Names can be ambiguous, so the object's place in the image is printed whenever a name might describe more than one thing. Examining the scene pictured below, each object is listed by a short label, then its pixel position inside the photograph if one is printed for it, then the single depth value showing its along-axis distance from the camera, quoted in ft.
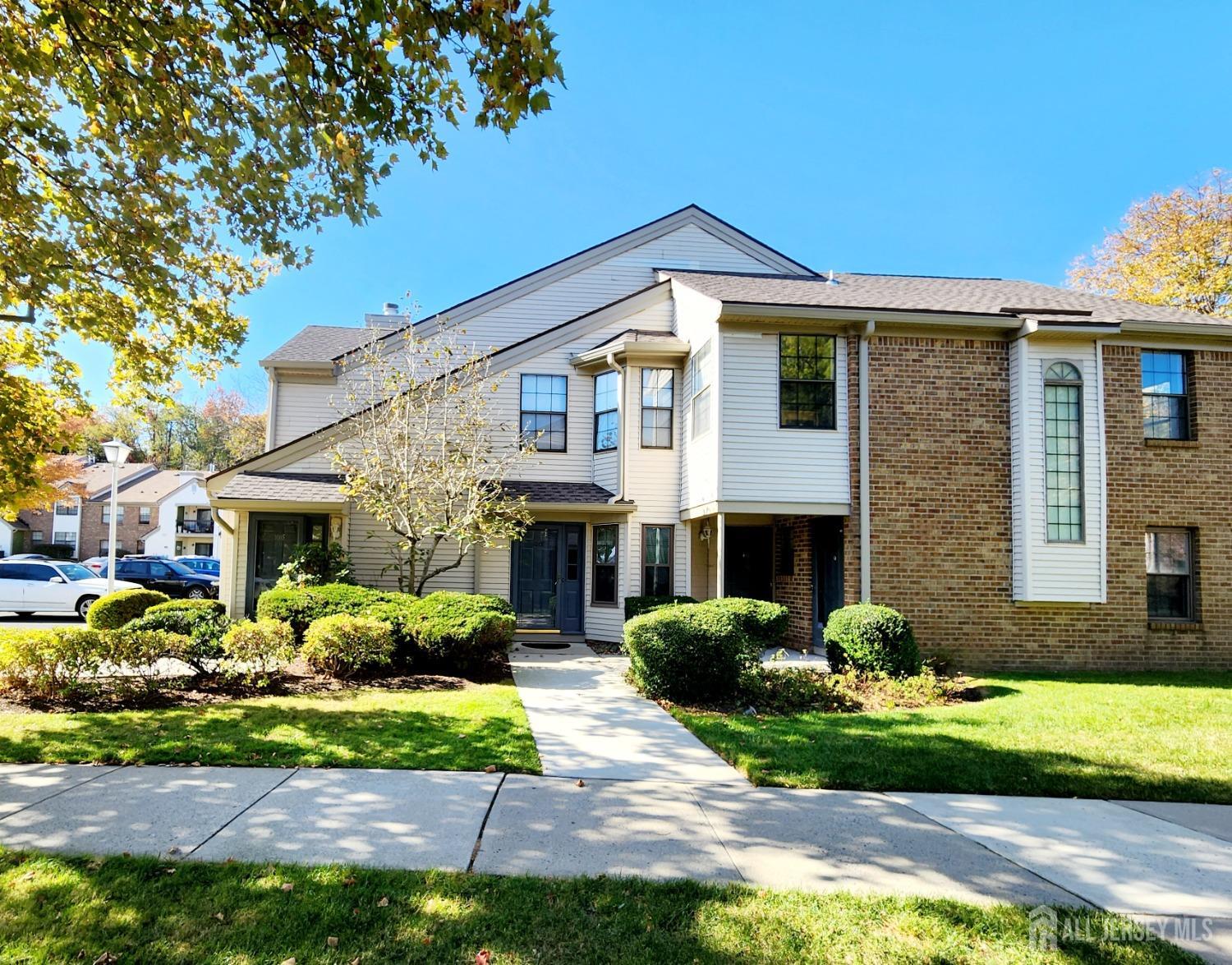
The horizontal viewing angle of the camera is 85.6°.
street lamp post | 56.90
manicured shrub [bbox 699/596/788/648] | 27.50
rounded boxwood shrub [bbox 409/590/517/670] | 29.89
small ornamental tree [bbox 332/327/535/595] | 37.04
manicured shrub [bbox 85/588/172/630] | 35.68
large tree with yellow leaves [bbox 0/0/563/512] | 14.56
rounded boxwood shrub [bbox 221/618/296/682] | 26.35
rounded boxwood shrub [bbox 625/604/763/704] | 26.32
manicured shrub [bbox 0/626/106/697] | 23.27
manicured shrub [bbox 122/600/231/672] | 26.50
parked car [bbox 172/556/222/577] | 92.99
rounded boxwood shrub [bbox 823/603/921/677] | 29.35
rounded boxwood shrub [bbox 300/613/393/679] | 28.19
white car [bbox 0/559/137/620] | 56.08
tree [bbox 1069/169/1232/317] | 75.51
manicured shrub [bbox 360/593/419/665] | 30.58
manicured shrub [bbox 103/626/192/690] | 24.57
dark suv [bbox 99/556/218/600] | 70.38
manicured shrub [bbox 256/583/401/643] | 32.65
